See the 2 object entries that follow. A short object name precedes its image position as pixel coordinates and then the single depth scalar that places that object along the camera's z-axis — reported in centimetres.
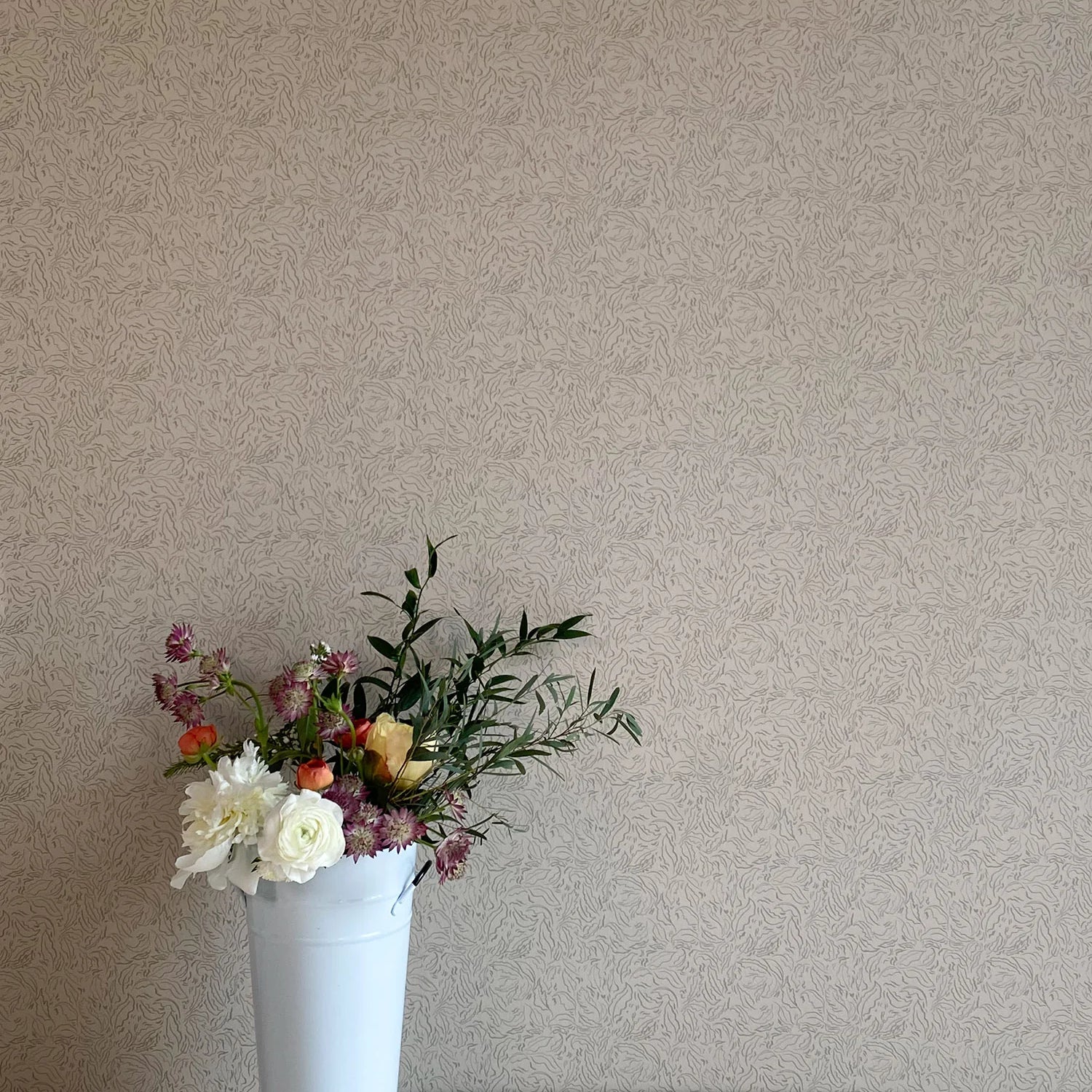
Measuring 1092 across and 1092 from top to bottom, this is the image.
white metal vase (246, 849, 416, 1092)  95
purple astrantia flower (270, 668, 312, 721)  96
